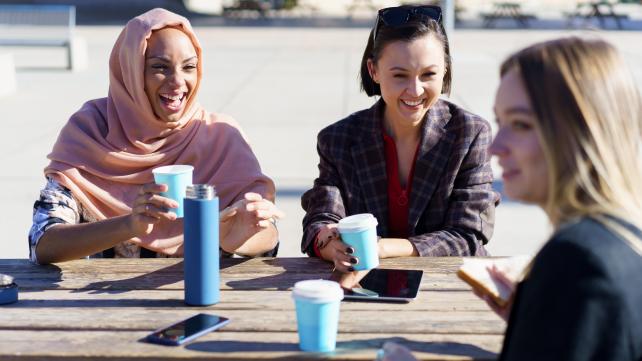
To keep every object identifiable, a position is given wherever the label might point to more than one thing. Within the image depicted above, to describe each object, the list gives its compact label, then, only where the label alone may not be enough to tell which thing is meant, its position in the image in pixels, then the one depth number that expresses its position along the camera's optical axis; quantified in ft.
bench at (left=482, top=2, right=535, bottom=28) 76.01
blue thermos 7.74
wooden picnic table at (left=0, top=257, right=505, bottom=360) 7.21
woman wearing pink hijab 10.44
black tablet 8.39
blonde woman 5.12
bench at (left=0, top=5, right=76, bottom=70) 45.01
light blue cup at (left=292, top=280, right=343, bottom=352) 6.89
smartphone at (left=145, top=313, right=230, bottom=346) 7.36
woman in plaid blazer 10.39
